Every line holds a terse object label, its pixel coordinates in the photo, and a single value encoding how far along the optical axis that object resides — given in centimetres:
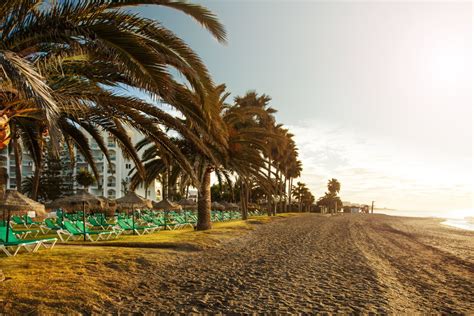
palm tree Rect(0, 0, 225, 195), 491
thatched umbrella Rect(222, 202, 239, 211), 4487
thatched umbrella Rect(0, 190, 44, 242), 1507
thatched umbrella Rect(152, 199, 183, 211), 2628
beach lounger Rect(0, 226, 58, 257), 829
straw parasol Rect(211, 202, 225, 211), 4184
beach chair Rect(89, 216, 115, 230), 1720
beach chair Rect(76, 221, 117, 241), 1281
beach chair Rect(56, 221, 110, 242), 1242
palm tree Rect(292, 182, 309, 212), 8219
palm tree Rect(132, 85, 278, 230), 1606
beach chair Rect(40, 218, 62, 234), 1434
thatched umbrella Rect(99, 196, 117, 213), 3196
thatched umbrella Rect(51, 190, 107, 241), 2370
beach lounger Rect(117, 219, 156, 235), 1556
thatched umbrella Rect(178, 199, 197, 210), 3372
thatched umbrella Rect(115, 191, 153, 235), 2425
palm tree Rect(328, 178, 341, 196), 9894
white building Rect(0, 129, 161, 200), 7600
